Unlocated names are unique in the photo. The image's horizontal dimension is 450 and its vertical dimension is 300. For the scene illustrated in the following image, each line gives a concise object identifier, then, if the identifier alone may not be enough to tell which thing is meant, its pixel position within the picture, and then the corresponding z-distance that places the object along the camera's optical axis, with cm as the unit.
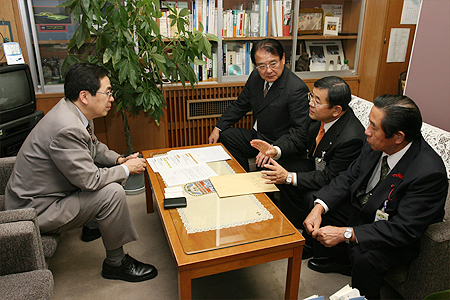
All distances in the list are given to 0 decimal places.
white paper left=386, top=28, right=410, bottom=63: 363
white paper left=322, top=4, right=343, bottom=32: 375
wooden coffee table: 146
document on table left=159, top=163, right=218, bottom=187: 206
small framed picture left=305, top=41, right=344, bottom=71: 385
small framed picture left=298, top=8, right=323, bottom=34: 362
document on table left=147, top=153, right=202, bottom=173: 225
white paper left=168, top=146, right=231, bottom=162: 241
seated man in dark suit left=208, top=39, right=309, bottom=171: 269
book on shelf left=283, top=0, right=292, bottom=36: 346
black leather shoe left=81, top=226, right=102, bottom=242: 240
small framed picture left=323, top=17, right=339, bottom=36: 374
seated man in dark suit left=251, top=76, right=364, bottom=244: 214
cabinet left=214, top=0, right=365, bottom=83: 343
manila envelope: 193
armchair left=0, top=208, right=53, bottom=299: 141
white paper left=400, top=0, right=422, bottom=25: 355
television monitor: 247
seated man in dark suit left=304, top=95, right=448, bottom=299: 158
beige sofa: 159
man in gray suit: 178
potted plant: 247
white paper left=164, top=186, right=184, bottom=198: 189
